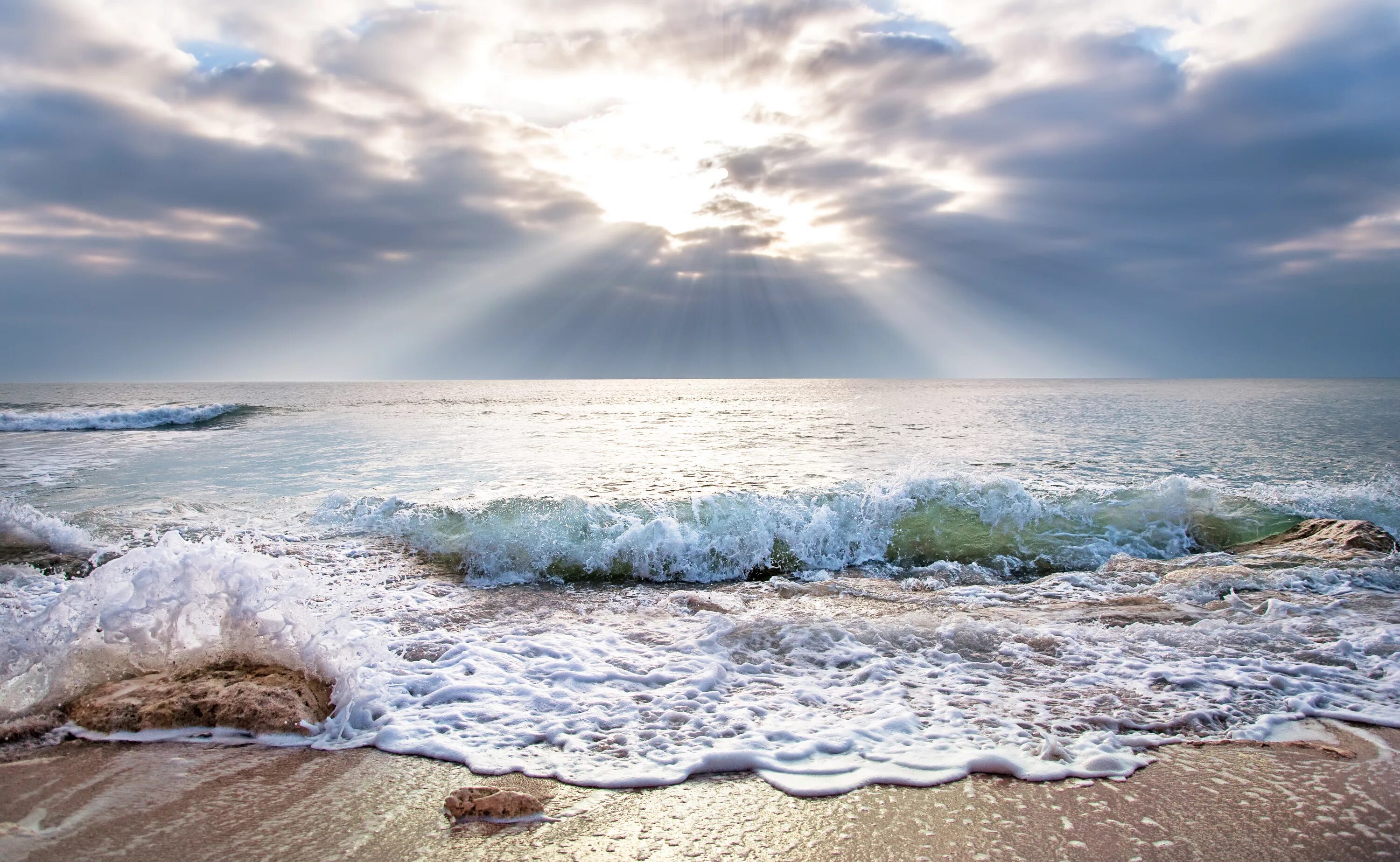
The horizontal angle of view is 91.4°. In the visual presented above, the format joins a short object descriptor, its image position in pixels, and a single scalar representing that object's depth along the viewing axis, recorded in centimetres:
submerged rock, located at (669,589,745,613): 697
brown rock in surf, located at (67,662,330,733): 409
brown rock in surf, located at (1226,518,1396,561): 889
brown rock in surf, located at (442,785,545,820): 316
